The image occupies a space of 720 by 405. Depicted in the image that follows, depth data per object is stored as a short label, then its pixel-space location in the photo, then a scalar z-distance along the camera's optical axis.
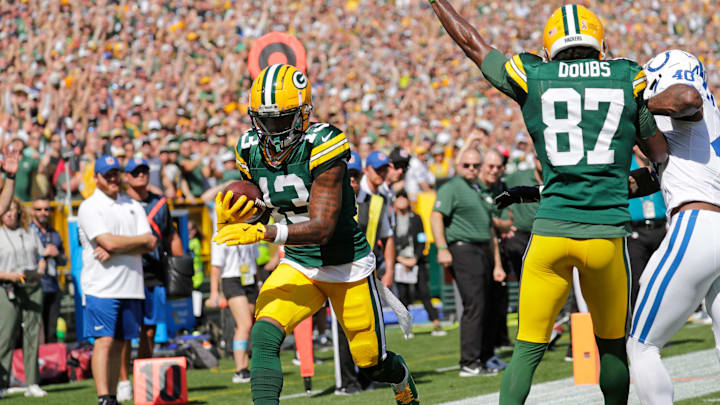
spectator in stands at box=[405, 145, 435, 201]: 32.03
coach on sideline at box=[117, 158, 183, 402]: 17.17
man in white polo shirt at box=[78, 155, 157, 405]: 14.45
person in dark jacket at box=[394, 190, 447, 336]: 25.66
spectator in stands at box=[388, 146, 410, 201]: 18.20
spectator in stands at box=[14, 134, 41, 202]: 25.05
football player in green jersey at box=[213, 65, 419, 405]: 9.51
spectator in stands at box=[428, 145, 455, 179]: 33.62
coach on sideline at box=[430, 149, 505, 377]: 17.36
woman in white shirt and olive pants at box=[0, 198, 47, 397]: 17.56
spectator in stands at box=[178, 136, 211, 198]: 27.08
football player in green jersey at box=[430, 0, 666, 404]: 8.64
